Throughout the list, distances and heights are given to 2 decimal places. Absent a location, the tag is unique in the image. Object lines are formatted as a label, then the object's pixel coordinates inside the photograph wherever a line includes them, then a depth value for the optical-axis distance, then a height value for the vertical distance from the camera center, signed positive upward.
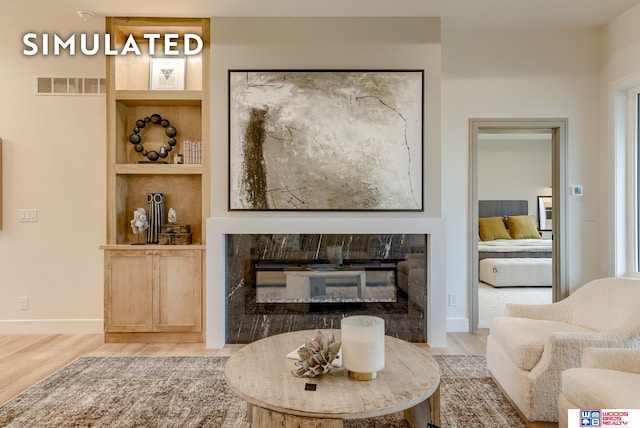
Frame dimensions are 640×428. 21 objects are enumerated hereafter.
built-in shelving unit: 3.74 +0.25
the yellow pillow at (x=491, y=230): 7.68 -0.36
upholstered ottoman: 6.29 -0.95
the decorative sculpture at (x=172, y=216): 3.94 -0.04
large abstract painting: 3.71 +0.72
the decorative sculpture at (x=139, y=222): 3.85 -0.10
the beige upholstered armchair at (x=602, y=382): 1.70 -0.75
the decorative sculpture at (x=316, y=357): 1.86 -0.66
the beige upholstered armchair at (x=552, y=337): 2.22 -0.73
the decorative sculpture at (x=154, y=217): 3.93 -0.05
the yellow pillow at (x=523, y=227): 7.89 -0.31
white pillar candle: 1.81 -0.60
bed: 6.30 -0.75
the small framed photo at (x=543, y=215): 8.57 -0.08
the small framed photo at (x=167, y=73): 3.96 +1.34
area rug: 2.35 -1.19
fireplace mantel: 3.69 -0.18
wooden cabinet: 3.73 -0.72
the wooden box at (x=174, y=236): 3.84 -0.23
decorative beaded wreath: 3.96 +0.73
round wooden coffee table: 1.60 -0.75
